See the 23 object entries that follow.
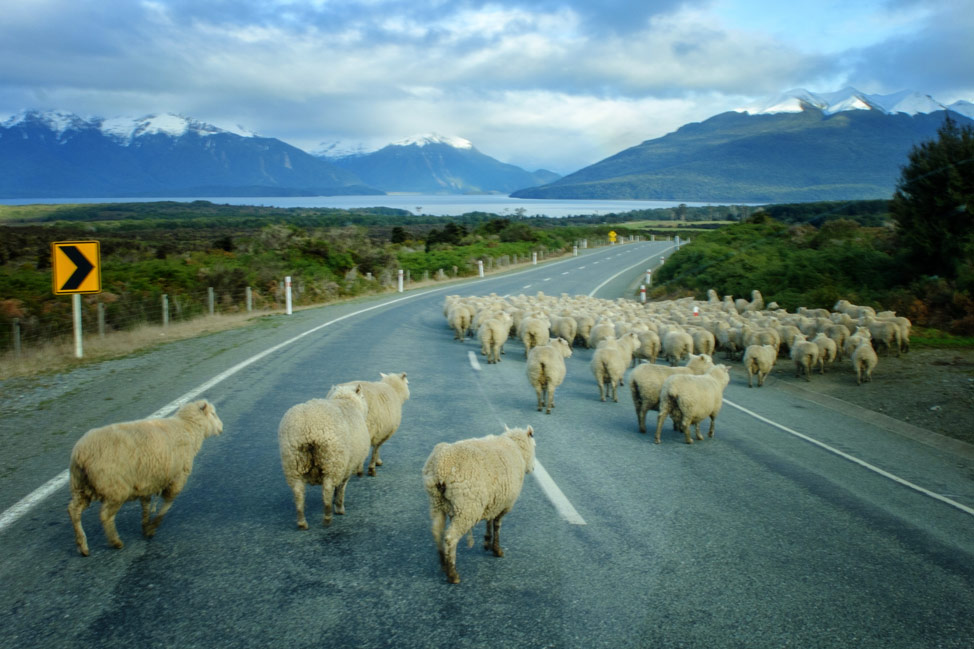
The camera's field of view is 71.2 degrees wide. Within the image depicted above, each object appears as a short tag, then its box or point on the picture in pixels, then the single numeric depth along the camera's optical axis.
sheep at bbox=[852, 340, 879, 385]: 13.72
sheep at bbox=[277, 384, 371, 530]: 5.10
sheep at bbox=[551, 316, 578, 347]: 16.45
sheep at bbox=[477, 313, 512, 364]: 14.48
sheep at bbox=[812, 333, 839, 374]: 14.84
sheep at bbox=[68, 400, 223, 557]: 4.53
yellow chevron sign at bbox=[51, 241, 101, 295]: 13.64
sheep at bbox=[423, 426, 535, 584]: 4.41
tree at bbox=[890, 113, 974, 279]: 21.78
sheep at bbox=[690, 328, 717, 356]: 15.32
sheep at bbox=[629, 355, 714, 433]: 9.13
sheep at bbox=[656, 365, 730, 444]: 8.55
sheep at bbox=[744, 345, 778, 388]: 13.48
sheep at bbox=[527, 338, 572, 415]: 9.84
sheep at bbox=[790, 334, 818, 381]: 14.21
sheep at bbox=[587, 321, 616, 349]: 15.29
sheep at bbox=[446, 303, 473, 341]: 17.77
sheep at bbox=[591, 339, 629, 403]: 10.84
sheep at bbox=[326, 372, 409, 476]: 6.58
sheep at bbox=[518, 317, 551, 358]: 14.10
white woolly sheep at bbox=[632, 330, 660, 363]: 14.29
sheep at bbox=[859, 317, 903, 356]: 16.02
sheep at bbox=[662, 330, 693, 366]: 14.70
